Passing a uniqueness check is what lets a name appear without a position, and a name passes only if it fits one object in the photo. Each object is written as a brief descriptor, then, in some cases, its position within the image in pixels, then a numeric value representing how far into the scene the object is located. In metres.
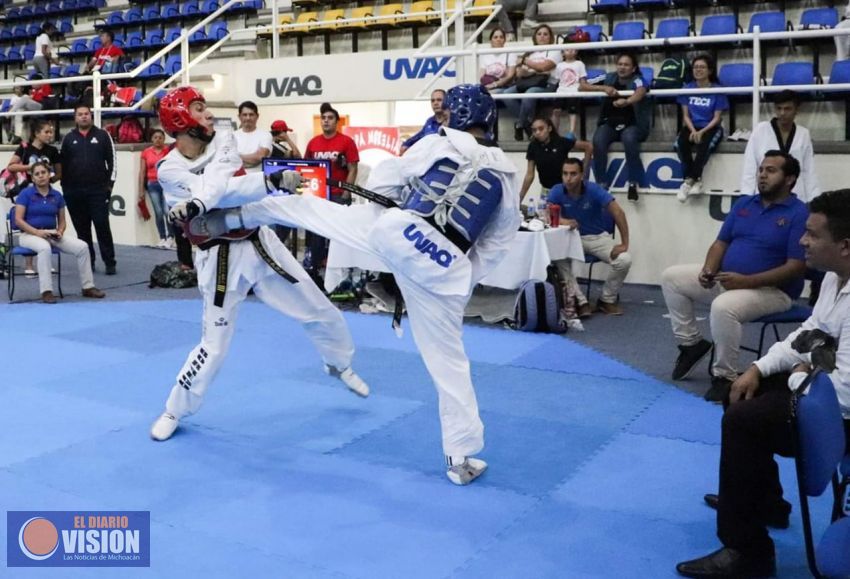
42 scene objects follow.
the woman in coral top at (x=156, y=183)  12.20
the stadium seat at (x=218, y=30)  14.83
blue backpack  7.30
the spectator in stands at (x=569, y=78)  9.68
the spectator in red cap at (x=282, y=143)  10.40
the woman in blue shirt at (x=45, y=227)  8.68
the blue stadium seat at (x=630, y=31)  10.56
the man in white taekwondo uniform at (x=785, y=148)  7.41
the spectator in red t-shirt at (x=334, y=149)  9.88
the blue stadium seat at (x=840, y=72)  8.38
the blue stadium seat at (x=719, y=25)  9.90
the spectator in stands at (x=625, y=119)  8.99
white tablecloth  7.29
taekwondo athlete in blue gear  3.87
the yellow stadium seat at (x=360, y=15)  13.32
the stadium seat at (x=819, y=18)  9.23
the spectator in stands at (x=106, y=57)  14.08
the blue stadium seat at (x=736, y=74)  9.10
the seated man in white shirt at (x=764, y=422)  3.06
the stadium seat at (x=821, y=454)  2.73
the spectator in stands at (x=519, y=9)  11.69
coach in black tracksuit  10.11
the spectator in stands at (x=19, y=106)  14.50
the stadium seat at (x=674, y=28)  10.31
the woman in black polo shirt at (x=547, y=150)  8.80
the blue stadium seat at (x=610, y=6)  10.97
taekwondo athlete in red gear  4.51
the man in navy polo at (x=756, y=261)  5.27
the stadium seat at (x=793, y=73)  8.70
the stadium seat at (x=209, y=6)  15.48
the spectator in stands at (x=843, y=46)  8.66
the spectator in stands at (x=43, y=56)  16.09
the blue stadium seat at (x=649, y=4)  10.68
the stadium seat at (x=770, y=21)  9.62
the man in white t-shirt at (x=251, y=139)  10.18
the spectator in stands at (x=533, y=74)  9.84
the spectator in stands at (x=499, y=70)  10.12
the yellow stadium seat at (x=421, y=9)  12.71
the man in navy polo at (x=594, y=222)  7.75
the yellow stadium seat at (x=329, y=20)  13.43
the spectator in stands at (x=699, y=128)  8.56
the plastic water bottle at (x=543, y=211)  7.76
